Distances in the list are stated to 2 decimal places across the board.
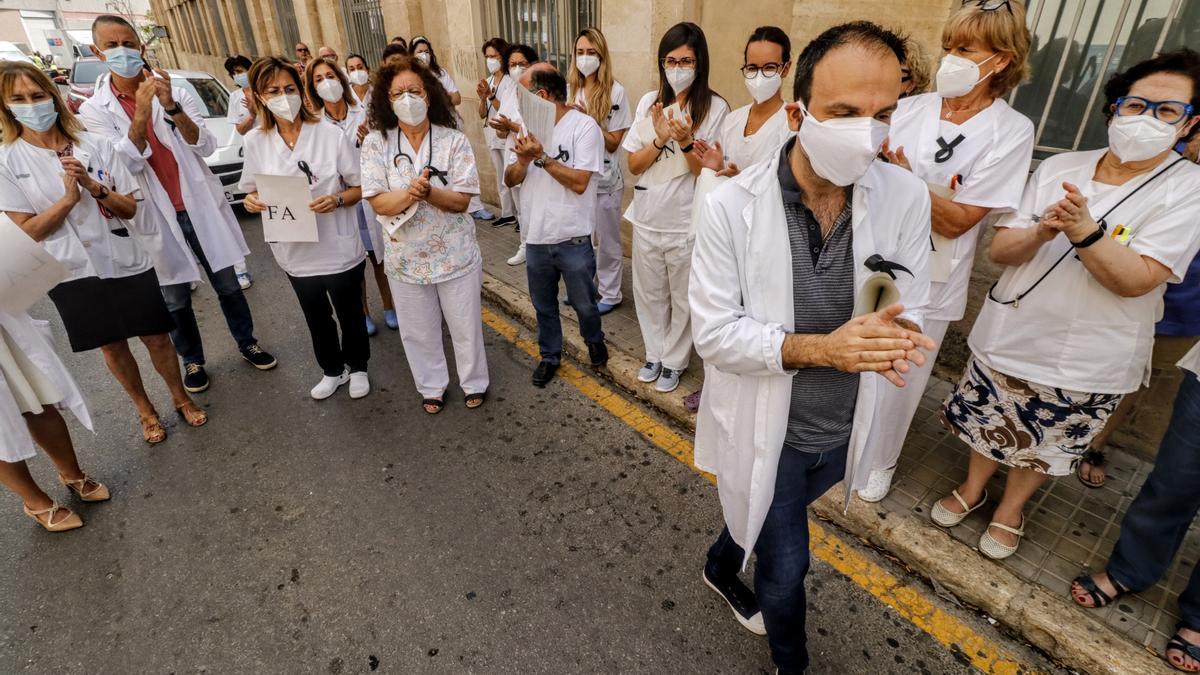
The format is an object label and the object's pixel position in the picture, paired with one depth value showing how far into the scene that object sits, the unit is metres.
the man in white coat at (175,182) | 3.83
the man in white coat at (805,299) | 1.52
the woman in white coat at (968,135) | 2.27
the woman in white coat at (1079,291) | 1.98
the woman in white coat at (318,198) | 3.41
